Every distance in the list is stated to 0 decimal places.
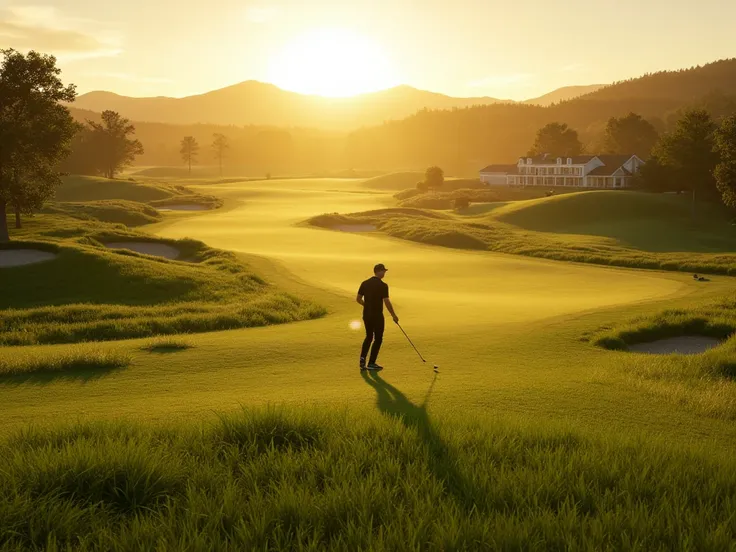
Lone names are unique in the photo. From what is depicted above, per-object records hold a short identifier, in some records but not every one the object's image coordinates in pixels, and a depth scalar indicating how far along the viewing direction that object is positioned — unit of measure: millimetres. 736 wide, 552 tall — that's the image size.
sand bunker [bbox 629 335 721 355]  18875
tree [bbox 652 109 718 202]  74312
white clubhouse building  109812
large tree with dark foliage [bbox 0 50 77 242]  33906
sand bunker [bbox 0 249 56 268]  29847
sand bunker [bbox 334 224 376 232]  69688
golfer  14523
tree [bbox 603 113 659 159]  136375
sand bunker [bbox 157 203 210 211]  90838
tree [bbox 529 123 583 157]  144375
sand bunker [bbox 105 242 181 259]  42872
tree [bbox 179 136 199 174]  182212
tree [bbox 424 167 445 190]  120881
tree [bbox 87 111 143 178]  124312
